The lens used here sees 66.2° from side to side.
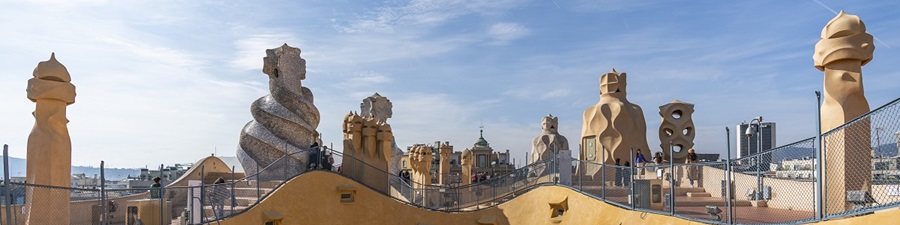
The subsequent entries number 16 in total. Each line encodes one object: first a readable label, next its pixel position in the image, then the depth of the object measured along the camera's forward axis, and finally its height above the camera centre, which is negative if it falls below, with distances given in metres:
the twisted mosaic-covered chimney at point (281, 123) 18.91 +0.56
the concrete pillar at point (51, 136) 11.93 +0.13
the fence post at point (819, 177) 8.40 -0.41
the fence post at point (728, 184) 10.09 -0.60
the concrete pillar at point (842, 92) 8.77 +0.71
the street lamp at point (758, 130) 15.00 +0.30
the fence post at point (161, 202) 11.88 -1.03
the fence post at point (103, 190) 10.16 -0.68
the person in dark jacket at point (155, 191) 12.53 -0.93
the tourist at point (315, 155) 17.69 -0.32
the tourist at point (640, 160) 22.18 -0.55
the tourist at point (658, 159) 21.84 -0.50
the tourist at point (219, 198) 14.46 -1.18
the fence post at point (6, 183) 8.41 -0.49
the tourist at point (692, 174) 18.41 -0.82
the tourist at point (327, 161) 17.91 -0.46
